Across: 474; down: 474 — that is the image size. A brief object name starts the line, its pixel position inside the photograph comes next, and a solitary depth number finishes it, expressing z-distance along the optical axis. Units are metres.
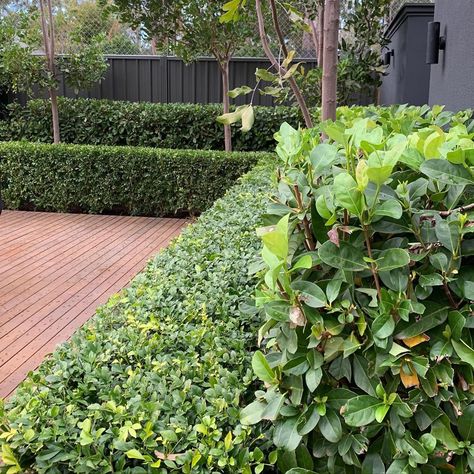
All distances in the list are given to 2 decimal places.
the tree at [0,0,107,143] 7.28
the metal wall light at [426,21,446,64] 3.83
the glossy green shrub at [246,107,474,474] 1.17
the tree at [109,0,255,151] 6.59
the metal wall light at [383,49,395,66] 6.62
